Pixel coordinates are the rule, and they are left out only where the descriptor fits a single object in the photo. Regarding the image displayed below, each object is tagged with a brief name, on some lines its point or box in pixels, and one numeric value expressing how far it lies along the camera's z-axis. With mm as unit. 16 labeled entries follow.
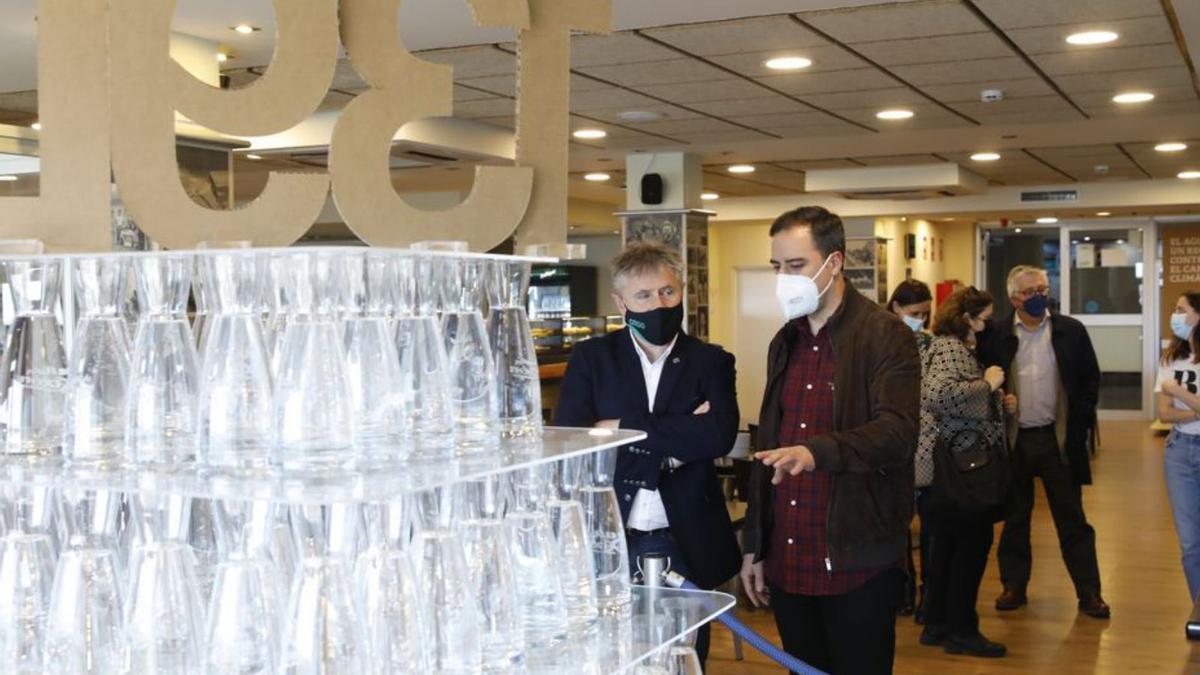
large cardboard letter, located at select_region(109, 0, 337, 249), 1958
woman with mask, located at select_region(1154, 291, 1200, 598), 5629
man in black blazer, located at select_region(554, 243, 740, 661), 3250
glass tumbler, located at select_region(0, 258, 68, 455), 1824
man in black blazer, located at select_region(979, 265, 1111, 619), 6438
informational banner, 17422
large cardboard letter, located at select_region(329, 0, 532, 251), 2078
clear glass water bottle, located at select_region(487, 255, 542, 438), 1957
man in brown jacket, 3291
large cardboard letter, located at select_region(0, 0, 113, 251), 1965
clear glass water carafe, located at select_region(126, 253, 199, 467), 1712
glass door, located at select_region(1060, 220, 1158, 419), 17609
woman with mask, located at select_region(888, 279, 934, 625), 6375
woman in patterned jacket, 5656
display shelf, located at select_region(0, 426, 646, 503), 1502
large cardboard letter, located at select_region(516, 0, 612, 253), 2326
